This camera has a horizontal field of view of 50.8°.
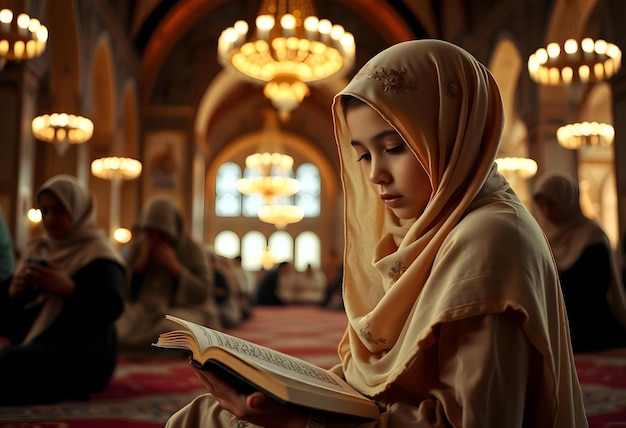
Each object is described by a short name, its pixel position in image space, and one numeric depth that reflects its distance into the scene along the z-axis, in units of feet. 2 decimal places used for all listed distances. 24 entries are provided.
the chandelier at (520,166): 35.60
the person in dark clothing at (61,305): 10.28
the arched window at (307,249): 85.71
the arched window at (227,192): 87.25
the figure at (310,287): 55.16
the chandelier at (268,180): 62.59
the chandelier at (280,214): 68.90
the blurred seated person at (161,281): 16.57
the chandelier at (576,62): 25.88
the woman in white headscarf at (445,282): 3.55
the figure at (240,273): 38.01
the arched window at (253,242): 87.25
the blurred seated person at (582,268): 17.24
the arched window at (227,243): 87.25
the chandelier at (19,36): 21.86
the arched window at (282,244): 86.28
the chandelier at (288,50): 31.27
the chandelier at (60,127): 31.83
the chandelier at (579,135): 33.06
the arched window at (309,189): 85.56
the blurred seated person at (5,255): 14.04
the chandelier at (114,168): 40.93
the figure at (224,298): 24.51
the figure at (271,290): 48.42
